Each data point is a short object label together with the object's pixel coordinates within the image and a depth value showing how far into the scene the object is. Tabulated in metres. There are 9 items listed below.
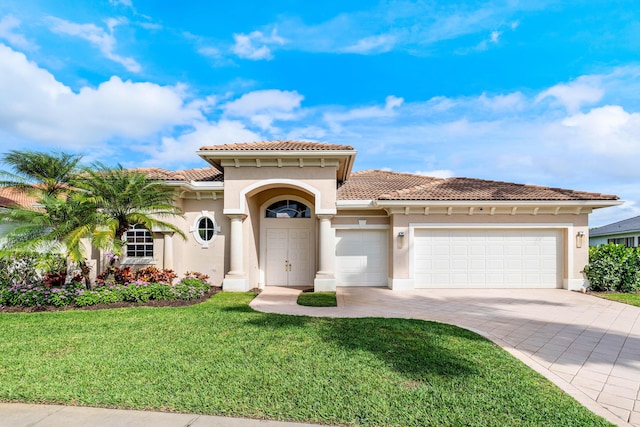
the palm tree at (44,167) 11.21
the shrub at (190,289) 9.68
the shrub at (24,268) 9.74
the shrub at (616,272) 11.56
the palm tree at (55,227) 8.62
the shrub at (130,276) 10.09
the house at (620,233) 22.44
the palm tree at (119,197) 9.38
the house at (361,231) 11.48
